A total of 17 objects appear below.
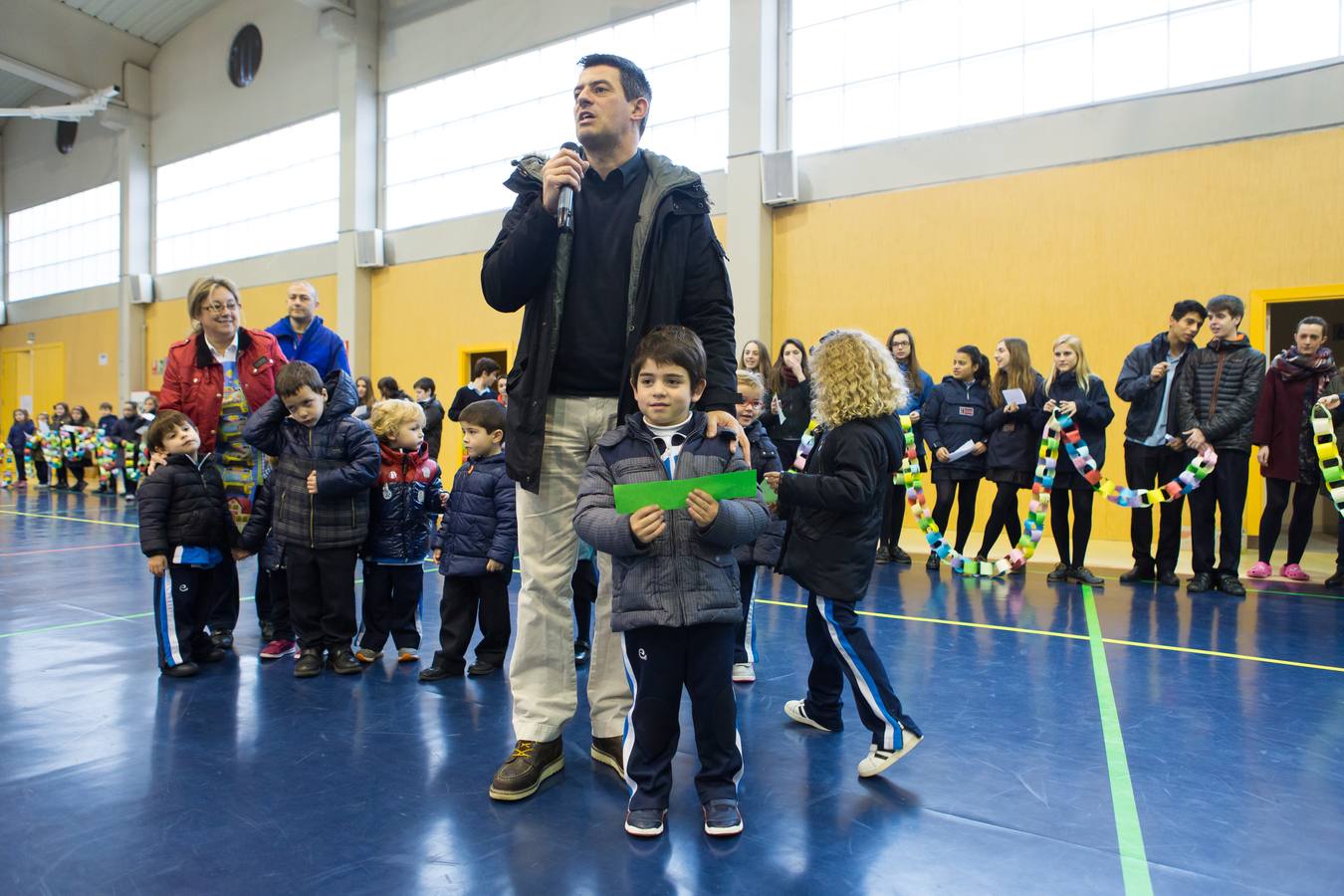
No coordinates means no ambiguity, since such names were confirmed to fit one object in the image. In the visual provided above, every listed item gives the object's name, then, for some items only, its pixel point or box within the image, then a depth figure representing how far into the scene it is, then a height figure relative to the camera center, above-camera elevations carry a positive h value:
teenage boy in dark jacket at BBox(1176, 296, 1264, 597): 5.48 +0.15
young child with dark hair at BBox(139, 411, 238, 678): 3.66 -0.42
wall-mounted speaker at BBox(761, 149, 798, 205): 9.53 +2.85
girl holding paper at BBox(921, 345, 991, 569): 6.42 +0.09
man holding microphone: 2.44 +0.34
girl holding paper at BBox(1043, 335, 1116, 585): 5.93 +0.11
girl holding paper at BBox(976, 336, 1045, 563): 6.16 +0.09
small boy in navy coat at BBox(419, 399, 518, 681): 3.67 -0.45
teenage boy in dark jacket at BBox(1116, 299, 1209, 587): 5.75 +0.11
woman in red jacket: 3.90 +0.24
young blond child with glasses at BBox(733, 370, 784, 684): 3.53 -0.41
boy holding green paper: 2.22 -0.36
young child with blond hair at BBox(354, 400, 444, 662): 3.85 -0.40
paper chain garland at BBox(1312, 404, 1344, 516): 5.48 -0.03
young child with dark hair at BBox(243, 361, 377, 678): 3.64 -0.26
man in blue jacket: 4.27 +0.49
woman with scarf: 5.59 +0.18
